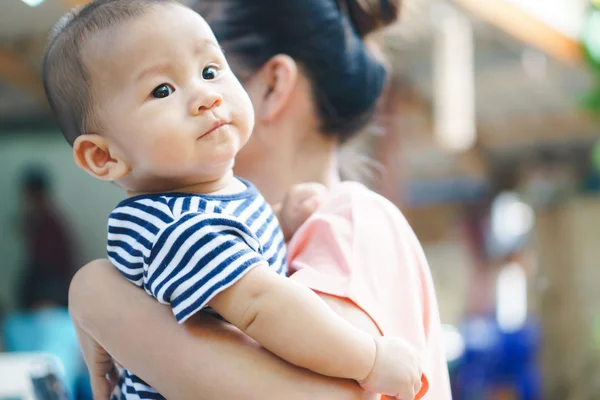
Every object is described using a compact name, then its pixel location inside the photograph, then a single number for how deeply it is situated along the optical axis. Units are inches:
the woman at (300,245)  38.8
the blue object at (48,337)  173.9
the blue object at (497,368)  288.4
